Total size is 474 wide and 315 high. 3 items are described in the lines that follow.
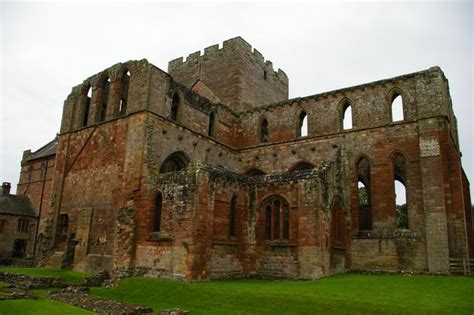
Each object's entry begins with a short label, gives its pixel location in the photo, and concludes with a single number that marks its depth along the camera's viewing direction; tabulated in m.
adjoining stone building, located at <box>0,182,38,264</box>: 36.59
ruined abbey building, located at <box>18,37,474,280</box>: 18.70
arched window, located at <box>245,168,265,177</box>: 27.31
